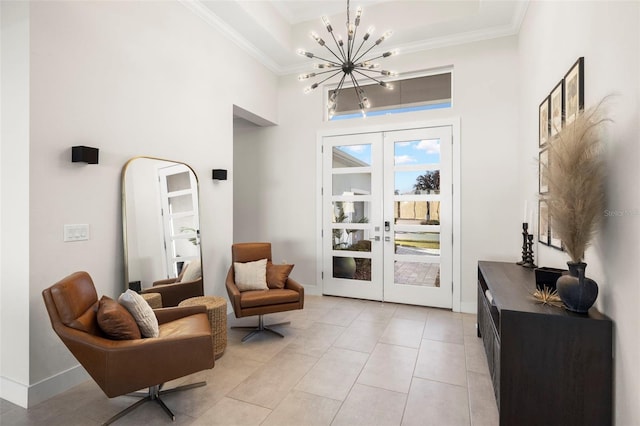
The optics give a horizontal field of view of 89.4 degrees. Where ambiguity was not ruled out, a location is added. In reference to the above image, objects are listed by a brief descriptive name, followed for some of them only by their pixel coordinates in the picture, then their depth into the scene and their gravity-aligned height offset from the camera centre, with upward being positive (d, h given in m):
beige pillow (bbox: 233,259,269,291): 3.68 -0.74
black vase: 1.66 -0.40
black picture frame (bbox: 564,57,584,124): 2.04 +0.81
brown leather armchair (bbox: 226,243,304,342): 3.31 -0.92
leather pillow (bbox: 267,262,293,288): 3.78 -0.75
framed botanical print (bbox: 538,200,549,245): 2.78 -0.13
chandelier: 2.59 +1.31
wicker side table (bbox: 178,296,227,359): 2.96 -1.01
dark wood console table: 1.63 -0.81
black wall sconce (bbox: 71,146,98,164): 2.41 +0.43
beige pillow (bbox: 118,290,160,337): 2.14 -0.68
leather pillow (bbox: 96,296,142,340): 1.94 -0.68
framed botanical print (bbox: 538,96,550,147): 2.74 +0.80
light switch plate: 2.42 -0.16
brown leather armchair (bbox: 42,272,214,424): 1.82 -0.81
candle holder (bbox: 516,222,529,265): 3.16 -0.35
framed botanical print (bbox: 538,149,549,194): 2.79 +0.41
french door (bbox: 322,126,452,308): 4.37 -0.06
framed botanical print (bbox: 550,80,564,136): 2.39 +0.82
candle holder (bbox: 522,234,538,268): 3.07 -0.43
